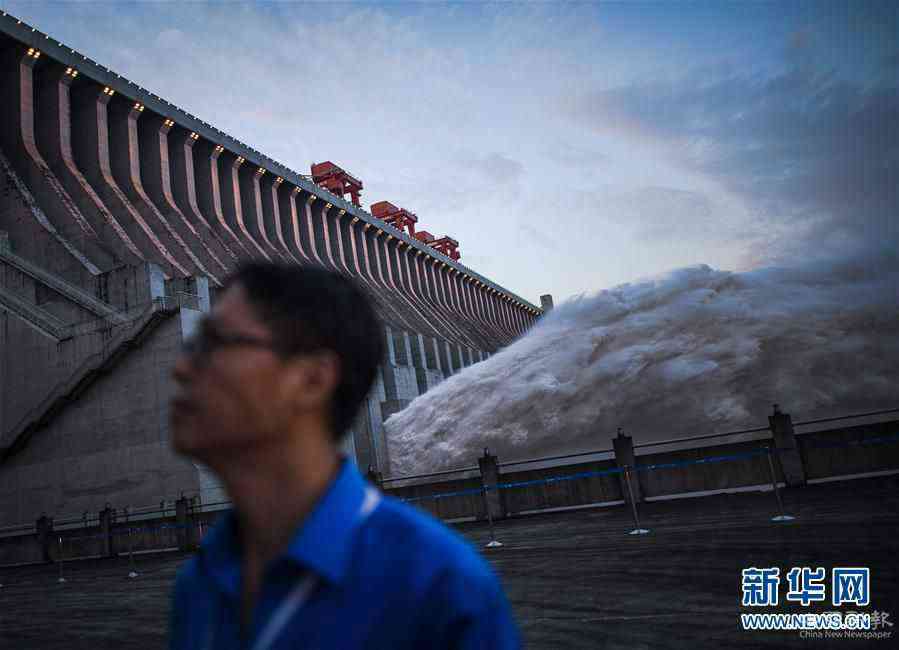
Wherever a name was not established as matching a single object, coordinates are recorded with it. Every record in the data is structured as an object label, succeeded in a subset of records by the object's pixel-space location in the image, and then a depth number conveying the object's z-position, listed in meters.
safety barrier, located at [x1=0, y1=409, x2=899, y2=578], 14.84
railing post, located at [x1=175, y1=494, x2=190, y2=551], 18.80
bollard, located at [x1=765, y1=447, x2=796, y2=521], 10.53
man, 1.02
